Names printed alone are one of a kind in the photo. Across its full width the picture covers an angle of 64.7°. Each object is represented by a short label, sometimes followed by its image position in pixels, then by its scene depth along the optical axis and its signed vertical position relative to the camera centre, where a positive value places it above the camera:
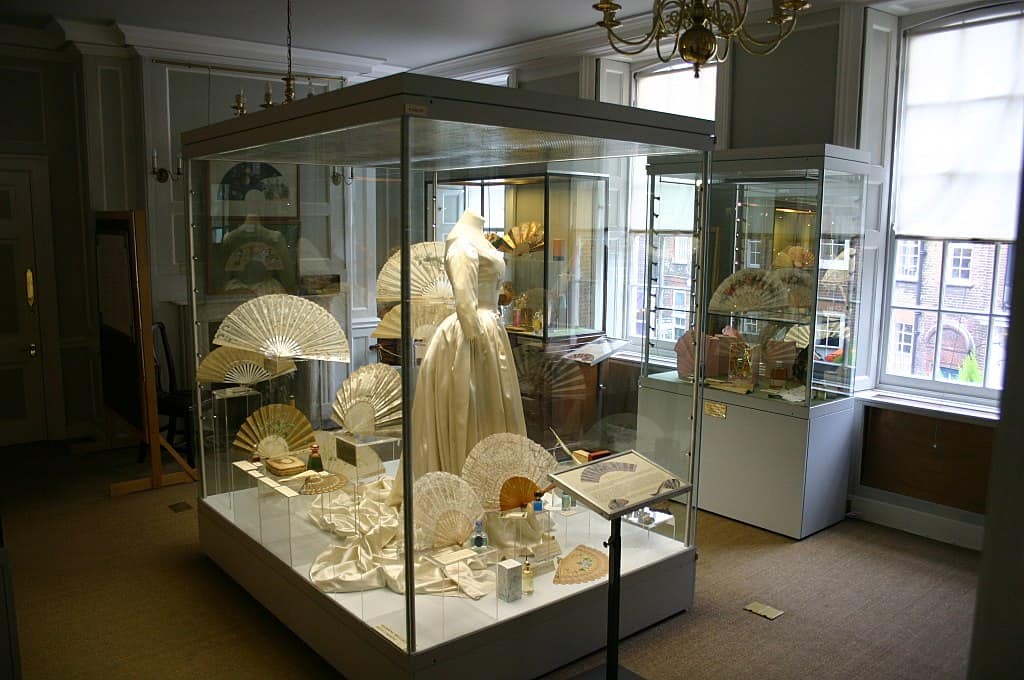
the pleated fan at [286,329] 4.01 -0.43
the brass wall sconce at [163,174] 6.66 +0.55
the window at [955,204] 4.66 +0.28
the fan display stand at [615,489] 2.74 -0.85
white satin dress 3.41 -0.55
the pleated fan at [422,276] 2.79 -0.12
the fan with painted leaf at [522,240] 3.82 +0.03
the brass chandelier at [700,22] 3.02 +0.87
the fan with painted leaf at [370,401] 3.17 -0.67
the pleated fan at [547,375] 3.91 -0.65
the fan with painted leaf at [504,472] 3.40 -0.96
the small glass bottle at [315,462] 3.88 -1.05
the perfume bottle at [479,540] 3.27 -1.19
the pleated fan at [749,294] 5.04 -0.29
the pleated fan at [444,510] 3.07 -1.04
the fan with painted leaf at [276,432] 4.04 -0.97
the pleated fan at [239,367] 4.16 -0.65
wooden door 6.68 -0.68
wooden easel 5.48 -0.64
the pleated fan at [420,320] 2.90 -0.29
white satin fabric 3.18 -1.28
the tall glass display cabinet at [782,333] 4.82 -0.53
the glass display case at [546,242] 3.75 +0.02
